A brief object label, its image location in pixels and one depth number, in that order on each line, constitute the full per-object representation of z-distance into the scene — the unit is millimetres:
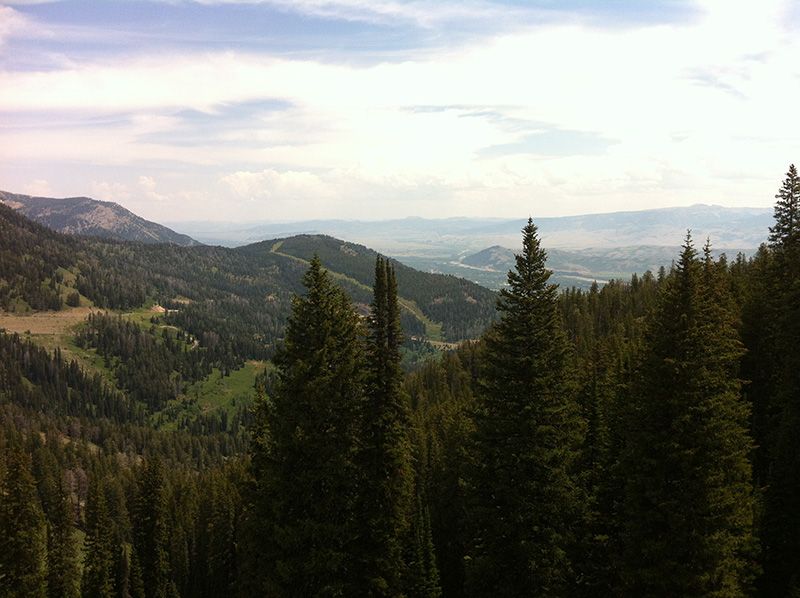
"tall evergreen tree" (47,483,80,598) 78500
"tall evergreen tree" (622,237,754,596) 22469
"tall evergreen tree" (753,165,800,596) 31438
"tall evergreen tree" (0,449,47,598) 47281
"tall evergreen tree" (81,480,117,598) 77994
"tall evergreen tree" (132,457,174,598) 75500
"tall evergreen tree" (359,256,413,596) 24953
